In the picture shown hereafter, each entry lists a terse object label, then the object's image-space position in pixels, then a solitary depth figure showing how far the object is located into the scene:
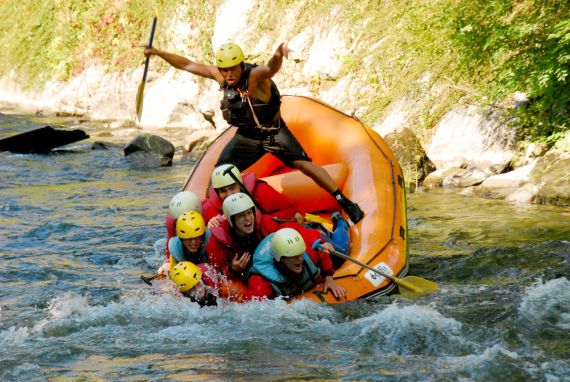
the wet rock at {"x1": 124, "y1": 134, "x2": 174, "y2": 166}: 24.72
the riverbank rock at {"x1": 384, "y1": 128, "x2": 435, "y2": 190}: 19.06
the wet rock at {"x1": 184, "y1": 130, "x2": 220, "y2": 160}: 25.14
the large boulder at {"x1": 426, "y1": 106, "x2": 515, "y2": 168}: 18.59
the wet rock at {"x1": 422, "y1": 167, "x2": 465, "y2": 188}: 18.84
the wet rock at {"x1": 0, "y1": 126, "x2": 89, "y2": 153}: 27.62
